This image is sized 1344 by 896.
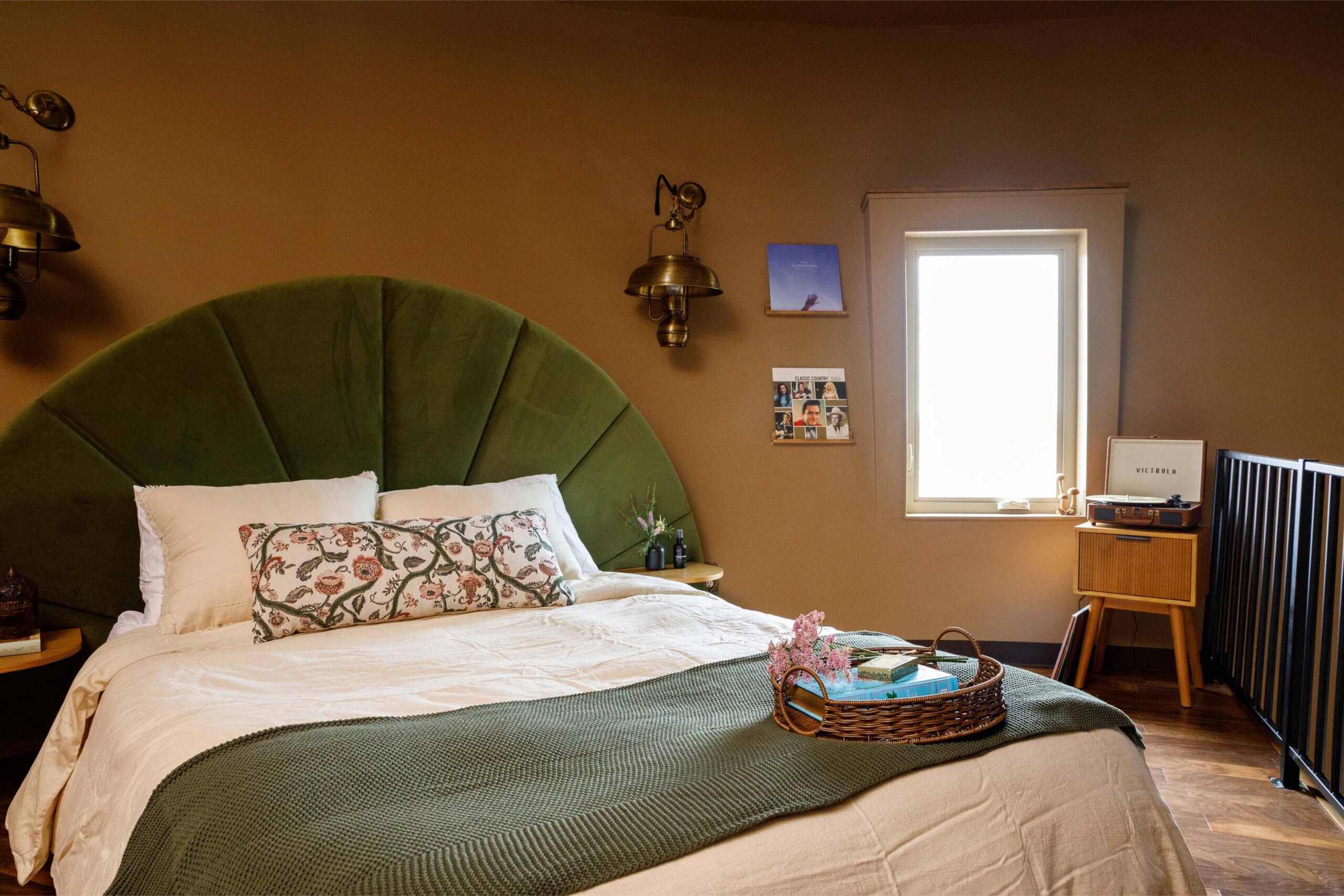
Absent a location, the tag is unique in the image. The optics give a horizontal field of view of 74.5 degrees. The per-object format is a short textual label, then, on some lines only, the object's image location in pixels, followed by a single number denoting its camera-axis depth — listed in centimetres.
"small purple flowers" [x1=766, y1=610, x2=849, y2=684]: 156
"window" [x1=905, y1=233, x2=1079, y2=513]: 388
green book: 158
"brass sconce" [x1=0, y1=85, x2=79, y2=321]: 252
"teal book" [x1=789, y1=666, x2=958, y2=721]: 152
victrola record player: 337
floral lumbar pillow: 228
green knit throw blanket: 112
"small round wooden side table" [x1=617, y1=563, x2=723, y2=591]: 327
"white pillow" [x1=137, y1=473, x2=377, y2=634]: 238
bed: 132
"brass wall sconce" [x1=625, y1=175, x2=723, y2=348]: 335
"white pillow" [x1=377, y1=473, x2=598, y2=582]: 287
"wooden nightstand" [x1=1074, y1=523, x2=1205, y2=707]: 331
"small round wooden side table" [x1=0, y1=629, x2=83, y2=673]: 231
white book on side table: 235
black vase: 344
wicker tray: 146
